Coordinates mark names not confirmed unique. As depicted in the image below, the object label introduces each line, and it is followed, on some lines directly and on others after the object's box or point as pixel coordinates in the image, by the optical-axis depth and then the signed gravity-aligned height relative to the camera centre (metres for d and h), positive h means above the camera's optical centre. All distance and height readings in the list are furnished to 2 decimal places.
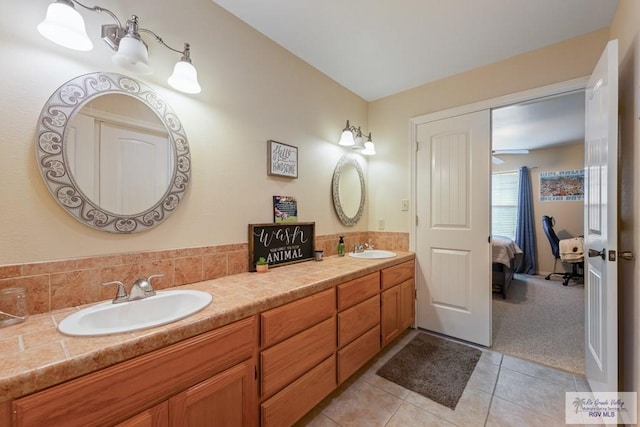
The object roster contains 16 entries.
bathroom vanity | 0.71 -0.54
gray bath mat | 1.77 -1.19
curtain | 5.16 -0.28
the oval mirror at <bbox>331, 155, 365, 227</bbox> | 2.55 +0.22
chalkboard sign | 1.81 -0.23
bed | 3.59 -0.74
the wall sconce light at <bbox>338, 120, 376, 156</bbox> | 2.46 +0.70
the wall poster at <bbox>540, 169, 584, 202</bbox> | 4.83 +0.50
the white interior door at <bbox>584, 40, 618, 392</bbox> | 1.31 -0.06
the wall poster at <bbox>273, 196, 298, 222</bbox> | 1.98 +0.02
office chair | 4.28 -0.68
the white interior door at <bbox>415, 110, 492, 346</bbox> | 2.32 -0.14
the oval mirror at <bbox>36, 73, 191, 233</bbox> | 1.09 +0.27
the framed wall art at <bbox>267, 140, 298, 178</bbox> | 1.92 +0.40
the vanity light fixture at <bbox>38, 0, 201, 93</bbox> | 0.97 +0.70
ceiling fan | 4.98 +1.15
